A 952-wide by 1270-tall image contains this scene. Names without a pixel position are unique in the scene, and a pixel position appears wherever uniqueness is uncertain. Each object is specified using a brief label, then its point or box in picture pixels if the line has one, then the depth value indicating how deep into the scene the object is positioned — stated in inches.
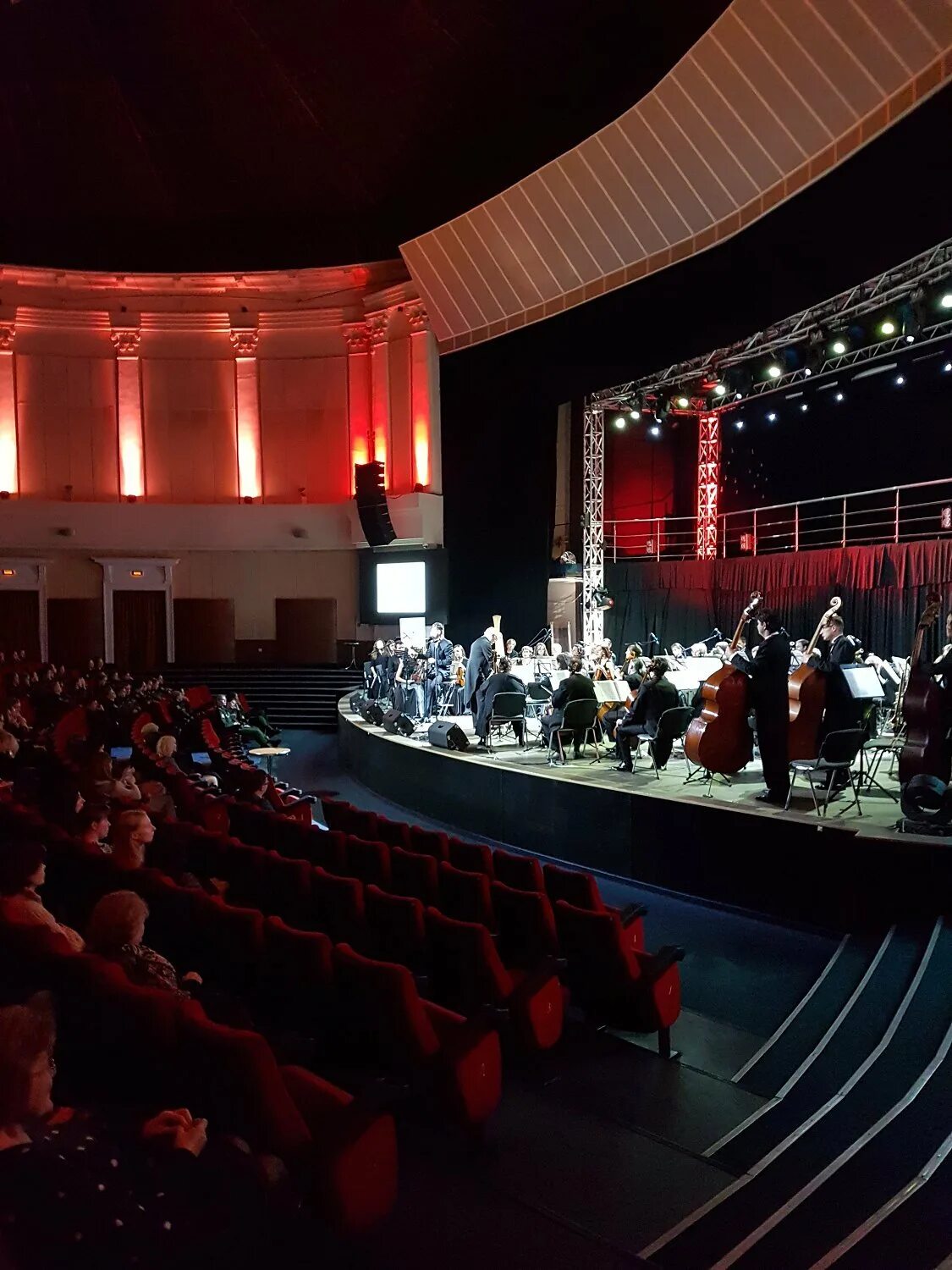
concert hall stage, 224.5
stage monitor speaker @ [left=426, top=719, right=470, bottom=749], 385.4
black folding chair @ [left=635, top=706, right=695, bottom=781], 326.6
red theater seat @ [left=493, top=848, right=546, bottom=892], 183.9
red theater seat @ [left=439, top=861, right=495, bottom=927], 167.8
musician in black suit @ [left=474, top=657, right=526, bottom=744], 392.2
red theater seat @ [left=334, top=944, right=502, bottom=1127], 113.2
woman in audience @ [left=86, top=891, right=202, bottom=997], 118.2
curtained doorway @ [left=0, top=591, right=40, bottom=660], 772.0
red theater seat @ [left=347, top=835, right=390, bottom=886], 187.6
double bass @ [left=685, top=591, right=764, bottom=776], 291.9
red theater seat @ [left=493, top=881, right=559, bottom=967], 157.8
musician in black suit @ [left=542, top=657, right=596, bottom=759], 365.4
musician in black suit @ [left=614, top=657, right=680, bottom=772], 333.8
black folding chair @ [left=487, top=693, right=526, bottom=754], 390.0
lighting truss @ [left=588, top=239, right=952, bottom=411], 414.9
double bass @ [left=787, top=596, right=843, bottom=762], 302.8
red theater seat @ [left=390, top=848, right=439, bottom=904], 178.7
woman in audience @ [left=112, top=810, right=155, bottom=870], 161.3
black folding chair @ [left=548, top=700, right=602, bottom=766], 358.9
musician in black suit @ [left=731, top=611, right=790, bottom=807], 270.4
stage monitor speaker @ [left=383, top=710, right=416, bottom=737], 432.1
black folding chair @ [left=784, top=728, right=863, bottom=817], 259.1
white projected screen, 751.1
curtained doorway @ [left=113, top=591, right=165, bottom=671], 797.9
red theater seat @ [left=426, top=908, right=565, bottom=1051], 136.7
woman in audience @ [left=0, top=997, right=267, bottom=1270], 72.7
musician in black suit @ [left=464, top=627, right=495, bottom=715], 429.1
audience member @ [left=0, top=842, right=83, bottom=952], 128.4
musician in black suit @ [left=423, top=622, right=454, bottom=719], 499.2
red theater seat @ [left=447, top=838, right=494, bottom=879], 195.5
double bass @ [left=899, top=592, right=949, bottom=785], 229.0
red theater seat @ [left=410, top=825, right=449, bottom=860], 208.4
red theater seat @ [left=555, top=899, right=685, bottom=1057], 152.3
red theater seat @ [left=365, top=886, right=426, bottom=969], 150.6
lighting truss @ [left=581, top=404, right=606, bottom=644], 685.3
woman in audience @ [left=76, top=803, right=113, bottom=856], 173.6
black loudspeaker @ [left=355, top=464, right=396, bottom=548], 745.6
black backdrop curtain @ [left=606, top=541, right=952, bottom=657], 485.4
